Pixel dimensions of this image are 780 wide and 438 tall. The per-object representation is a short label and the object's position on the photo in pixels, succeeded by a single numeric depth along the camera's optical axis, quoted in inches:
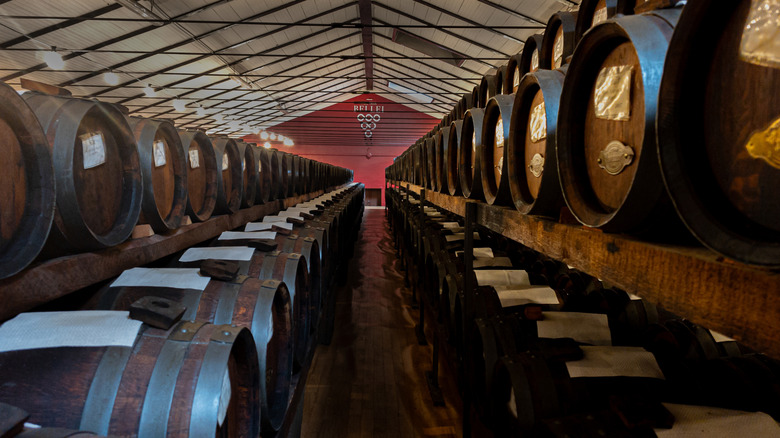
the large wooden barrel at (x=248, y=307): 63.2
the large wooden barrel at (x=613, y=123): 31.9
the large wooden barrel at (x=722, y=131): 23.7
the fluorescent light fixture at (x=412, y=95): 814.0
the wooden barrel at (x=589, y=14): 76.1
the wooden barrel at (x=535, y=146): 52.4
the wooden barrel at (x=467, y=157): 93.7
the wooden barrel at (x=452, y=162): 114.2
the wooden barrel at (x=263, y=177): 159.8
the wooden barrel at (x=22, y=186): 44.9
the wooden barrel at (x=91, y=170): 53.8
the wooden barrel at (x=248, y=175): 143.7
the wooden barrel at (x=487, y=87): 121.7
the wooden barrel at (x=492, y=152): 77.8
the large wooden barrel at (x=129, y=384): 43.2
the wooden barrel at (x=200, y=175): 104.3
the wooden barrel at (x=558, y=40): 82.6
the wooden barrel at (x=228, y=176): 117.1
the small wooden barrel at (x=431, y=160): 143.1
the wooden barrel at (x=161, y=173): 77.4
